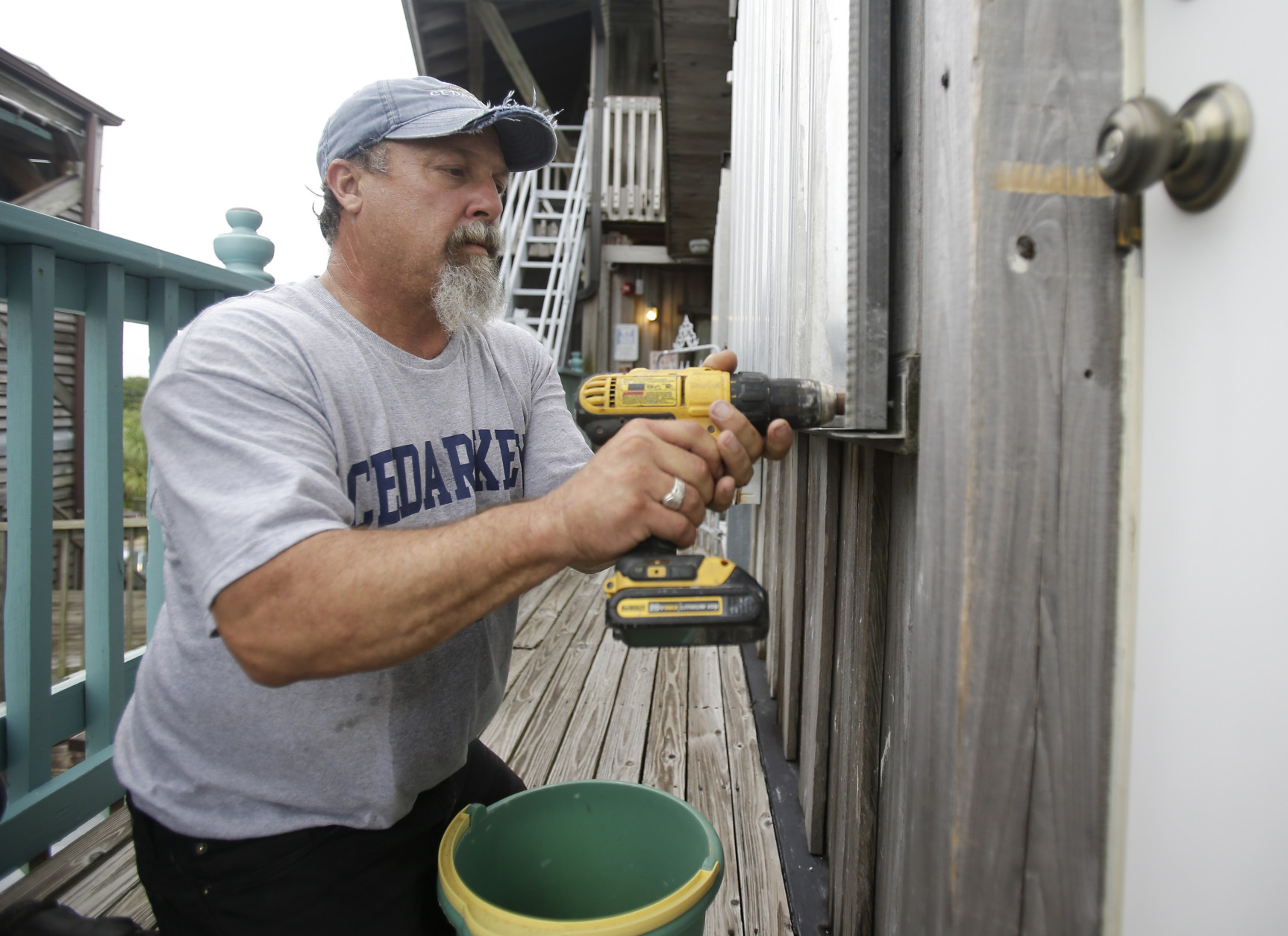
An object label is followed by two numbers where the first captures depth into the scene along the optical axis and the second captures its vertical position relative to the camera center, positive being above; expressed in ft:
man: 3.02 -0.39
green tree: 31.83 -0.44
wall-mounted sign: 27.40 +4.62
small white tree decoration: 21.87 +3.97
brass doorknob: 1.87 +0.93
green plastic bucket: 4.31 -2.81
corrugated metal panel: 3.24 +1.71
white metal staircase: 23.58 +7.83
